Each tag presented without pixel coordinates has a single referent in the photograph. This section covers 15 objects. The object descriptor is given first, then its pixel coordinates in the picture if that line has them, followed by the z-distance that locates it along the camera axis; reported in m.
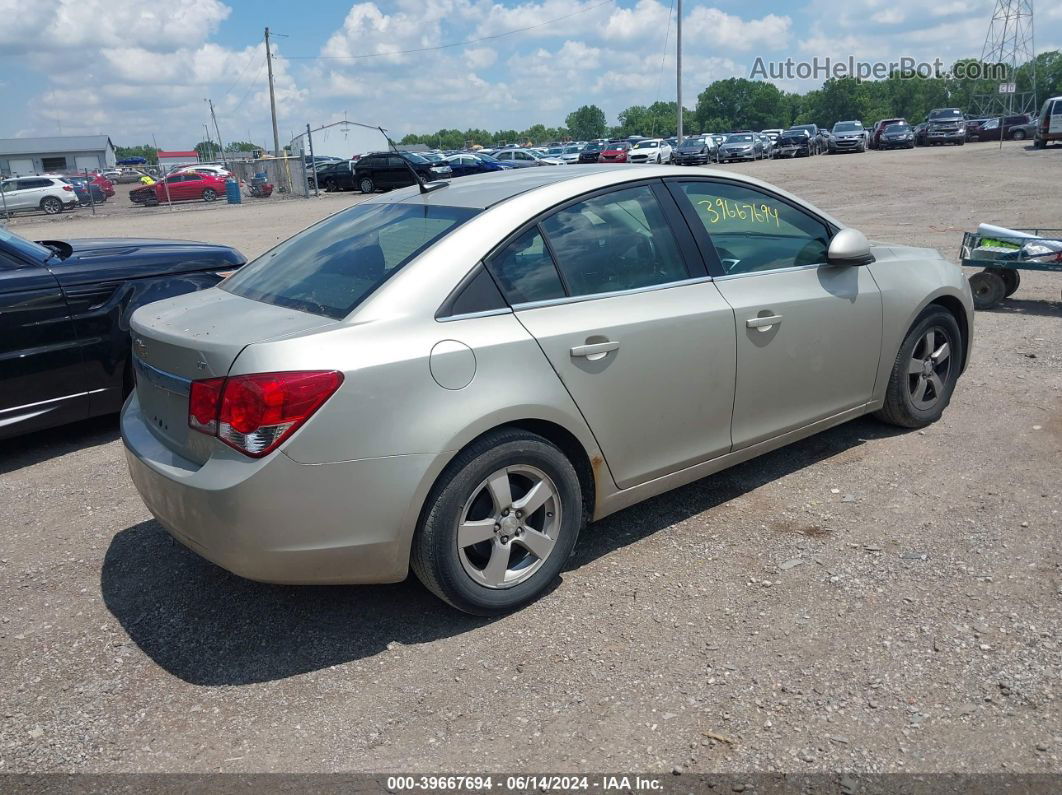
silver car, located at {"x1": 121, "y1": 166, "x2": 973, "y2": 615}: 3.00
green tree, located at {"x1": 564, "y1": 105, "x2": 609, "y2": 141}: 155.46
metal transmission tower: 57.89
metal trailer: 7.91
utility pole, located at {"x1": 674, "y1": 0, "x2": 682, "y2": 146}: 46.25
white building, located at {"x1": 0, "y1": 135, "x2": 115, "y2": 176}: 87.09
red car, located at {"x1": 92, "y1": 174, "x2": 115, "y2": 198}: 42.92
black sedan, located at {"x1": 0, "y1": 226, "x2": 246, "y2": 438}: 5.18
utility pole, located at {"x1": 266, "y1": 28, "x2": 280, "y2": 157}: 51.53
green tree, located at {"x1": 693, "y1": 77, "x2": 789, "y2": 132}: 142.88
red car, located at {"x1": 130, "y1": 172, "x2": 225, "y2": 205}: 38.31
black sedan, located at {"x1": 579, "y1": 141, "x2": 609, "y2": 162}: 44.92
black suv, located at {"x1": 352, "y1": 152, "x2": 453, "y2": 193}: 33.19
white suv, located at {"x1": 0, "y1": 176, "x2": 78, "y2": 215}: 33.31
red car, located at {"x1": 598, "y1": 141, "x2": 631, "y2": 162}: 41.16
